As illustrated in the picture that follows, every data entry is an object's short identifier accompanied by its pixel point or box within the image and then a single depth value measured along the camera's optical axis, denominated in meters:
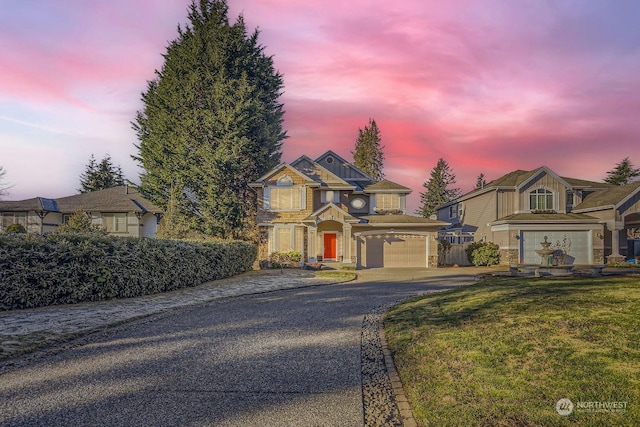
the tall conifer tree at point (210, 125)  30.73
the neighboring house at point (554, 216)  27.78
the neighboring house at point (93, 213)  37.97
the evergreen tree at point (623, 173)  57.84
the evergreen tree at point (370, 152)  69.75
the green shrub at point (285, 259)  25.98
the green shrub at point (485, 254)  28.31
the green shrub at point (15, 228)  31.03
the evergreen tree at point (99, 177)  61.88
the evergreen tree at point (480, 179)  75.69
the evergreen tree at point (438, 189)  65.94
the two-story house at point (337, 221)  27.84
